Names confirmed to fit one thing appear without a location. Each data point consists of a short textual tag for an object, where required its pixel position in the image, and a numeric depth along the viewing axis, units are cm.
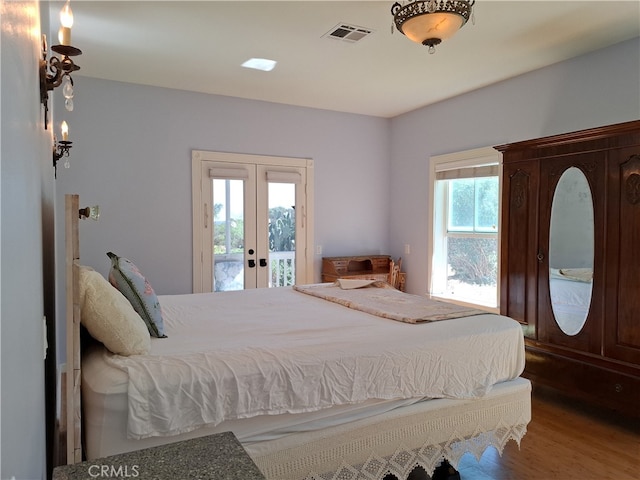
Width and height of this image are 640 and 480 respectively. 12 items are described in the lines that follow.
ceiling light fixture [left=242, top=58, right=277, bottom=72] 365
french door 465
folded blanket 260
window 446
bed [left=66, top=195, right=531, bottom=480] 164
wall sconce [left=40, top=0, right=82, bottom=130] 155
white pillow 176
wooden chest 515
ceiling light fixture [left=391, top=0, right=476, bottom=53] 226
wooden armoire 284
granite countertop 101
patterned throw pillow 213
